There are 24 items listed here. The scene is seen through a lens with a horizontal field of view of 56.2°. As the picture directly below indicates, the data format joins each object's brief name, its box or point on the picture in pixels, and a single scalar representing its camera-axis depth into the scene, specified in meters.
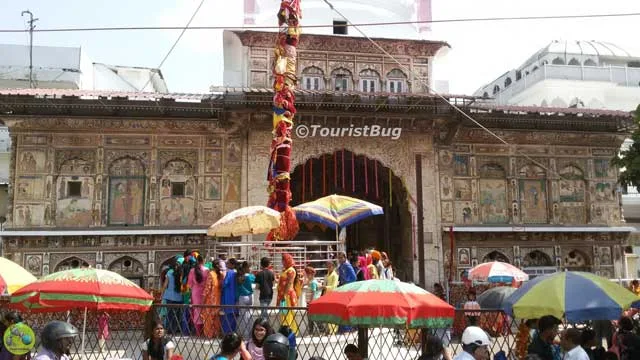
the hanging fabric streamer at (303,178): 23.97
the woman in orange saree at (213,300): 10.40
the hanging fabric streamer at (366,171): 21.31
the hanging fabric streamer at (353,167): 22.03
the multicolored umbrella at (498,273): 14.14
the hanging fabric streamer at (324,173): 22.49
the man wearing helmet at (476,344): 5.42
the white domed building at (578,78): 30.88
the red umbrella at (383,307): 6.30
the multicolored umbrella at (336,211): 13.48
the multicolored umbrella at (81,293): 7.34
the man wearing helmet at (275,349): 4.38
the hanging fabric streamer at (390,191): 22.02
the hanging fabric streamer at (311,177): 23.11
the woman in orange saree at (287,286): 10.59
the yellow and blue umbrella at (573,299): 6.67
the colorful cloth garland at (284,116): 13.91
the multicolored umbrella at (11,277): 8.09
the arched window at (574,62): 32.86
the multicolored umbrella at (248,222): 12.80
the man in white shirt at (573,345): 5.52
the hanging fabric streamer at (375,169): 21.93
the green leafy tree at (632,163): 10.86
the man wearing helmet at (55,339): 4.91
